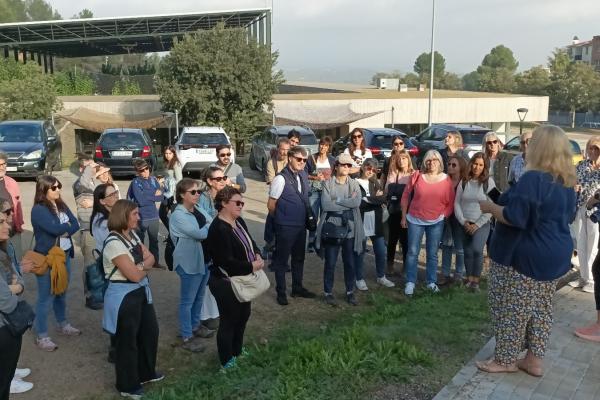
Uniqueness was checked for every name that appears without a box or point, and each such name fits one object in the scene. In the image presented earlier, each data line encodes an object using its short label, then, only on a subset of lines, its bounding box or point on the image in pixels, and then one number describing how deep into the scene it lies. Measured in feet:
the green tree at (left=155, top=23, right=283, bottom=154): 71.72
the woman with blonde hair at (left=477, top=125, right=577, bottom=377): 12.75
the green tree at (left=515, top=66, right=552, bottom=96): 190.82
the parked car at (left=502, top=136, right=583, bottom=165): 52.67
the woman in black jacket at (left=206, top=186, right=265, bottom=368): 15.26
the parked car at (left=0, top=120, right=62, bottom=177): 49.49
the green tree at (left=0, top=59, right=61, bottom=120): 77.36
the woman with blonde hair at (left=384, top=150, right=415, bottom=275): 24.45
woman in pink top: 22.20
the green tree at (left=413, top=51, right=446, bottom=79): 377.95
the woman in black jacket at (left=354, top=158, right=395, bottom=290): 23.91
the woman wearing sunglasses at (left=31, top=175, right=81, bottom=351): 17.69
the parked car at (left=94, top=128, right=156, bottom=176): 52.75
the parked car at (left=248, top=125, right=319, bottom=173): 54.19
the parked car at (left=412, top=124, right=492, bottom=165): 53.06
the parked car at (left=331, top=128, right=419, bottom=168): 51.93
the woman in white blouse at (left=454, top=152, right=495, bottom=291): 22.41
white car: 51.55
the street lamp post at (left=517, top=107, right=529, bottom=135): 98.09
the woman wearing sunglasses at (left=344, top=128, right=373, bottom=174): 30.30
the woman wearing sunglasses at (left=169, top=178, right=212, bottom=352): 17.93
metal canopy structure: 117.91
